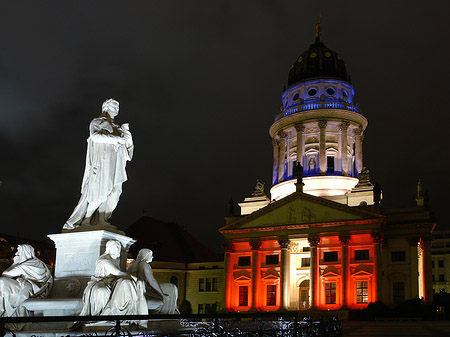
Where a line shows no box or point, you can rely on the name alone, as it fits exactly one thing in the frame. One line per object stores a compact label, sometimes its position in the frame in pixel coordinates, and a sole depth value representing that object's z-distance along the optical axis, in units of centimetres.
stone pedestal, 902
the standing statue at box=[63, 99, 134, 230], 973
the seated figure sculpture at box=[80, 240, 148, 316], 779
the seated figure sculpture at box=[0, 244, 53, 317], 835
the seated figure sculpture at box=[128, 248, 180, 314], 897
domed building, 5397
